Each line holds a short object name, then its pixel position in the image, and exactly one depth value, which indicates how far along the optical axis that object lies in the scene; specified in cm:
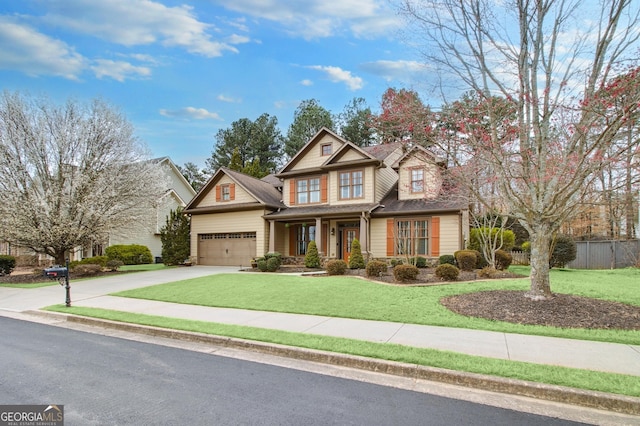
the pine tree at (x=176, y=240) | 2228
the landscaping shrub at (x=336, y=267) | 1514
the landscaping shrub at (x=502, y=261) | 1541
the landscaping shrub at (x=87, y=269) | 1816
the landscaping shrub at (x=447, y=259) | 1591
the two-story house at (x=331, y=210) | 1770
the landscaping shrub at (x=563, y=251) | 1688
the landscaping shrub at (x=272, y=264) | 1758
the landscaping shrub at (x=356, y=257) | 1653
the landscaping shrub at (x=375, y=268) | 1375
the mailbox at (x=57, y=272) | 948
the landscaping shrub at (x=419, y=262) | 1663
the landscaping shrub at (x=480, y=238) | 1600
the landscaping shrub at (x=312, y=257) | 1823
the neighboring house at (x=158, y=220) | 1975
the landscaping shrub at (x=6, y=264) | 1852
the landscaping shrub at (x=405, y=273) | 1229
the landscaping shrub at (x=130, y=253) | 2397
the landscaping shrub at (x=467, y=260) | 1468
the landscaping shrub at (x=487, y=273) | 1313
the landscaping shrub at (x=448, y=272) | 1246
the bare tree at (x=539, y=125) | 747
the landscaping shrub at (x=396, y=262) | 1643
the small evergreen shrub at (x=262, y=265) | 1778
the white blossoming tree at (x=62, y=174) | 1647
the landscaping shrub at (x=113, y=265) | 1962
